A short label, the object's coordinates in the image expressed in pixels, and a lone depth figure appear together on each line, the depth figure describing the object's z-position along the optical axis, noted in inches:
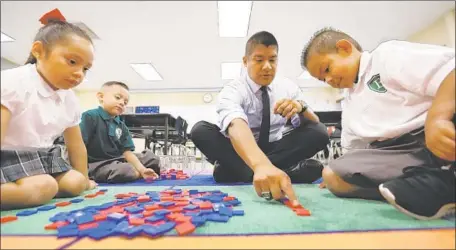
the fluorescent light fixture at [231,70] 254.4
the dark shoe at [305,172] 66.3
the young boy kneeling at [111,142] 74.2
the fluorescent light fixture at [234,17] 152.9
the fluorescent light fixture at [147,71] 257.4
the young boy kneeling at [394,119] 26.6
